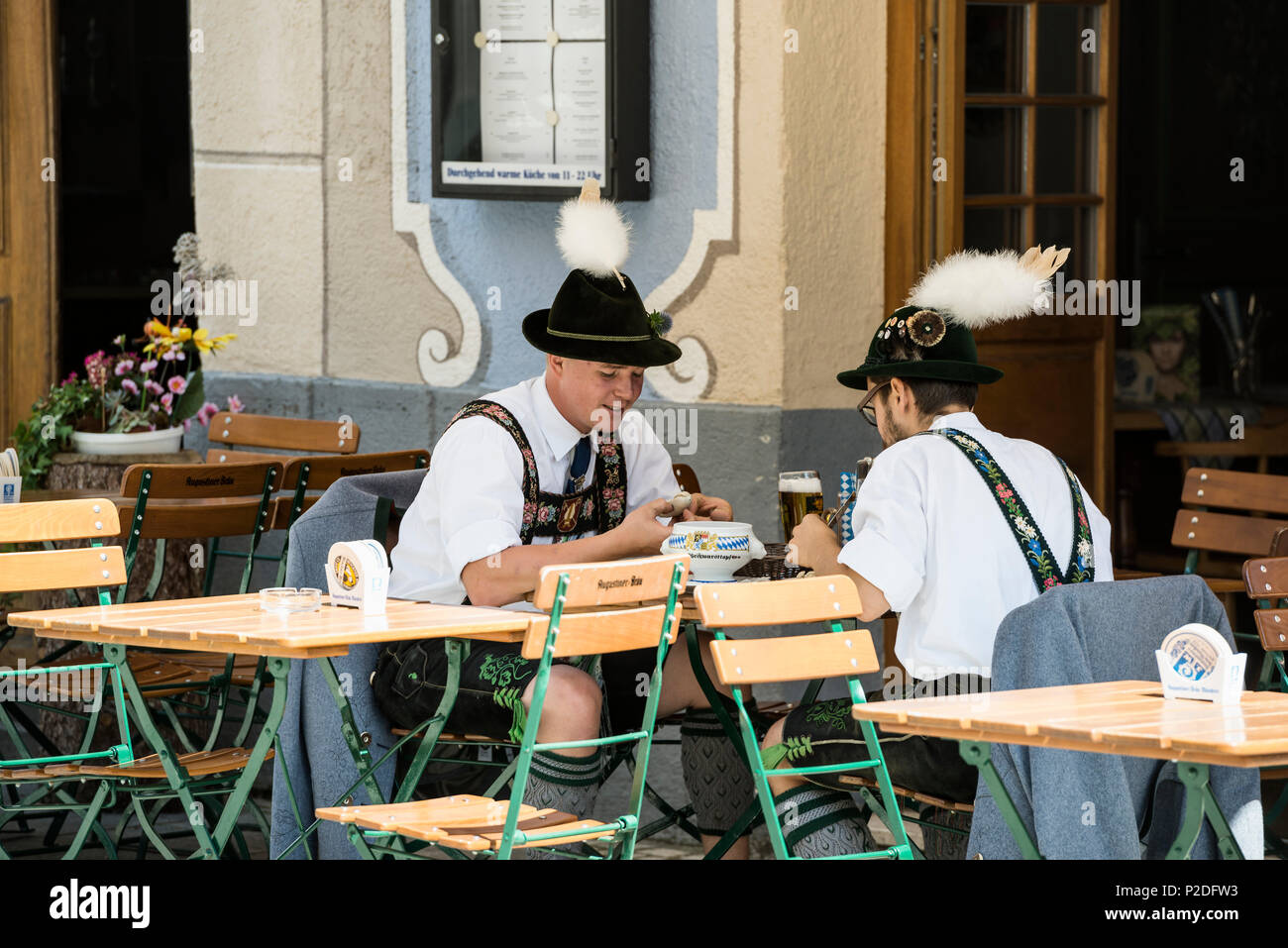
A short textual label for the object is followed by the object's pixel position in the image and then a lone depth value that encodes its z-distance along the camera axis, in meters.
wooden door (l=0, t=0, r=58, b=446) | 8.66
